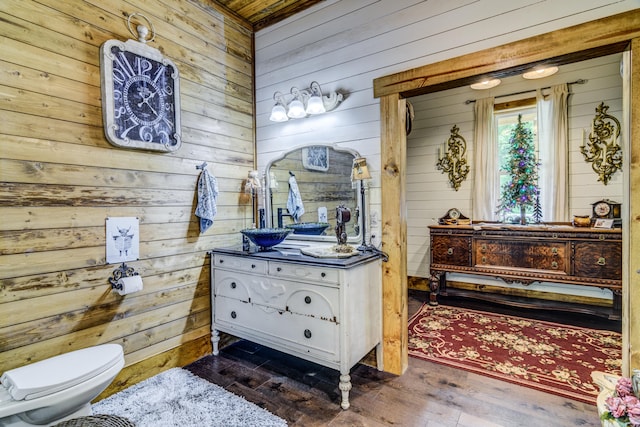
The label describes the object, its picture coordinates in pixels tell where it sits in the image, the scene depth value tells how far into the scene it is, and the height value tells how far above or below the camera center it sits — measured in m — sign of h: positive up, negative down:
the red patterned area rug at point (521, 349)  2.18 -1.20
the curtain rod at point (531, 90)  3.36 +1.31
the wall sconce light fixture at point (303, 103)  2.53 +0.86
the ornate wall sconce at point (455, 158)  4.03 +0.60
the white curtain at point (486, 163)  3.84 +0.52
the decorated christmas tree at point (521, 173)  3.55 +0.36
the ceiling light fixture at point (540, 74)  3.25 +1.38
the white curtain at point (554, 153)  3.42 +0.56
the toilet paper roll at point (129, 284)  2.01 -0.49
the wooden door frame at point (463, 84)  1.63 +0.62
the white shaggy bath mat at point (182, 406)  1.81 -1.22
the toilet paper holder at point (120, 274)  2.05 -0.43
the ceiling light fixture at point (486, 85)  3.56 +1.39
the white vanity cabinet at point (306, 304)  1.97 -0.68
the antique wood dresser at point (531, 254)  2.90 -0.51
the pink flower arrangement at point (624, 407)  1.09 -0.74
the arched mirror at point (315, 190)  2.53 +0.15
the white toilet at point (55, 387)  1.37 -0.81
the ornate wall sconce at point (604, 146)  3.21 +0.59
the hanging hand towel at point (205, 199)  2.52 +0.07
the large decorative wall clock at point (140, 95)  2.03 +0.79
